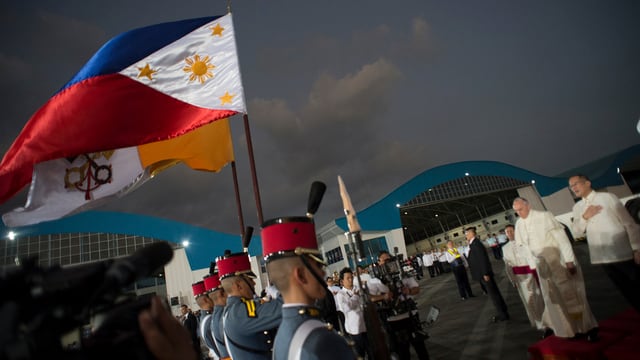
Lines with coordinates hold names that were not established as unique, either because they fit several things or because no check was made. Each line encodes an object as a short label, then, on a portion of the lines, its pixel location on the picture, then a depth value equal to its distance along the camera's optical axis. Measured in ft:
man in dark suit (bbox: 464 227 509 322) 21.31
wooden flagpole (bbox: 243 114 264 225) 12.45
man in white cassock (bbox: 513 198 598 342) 13.10
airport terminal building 72.59
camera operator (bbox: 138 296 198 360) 2.72
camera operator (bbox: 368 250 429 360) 14.70
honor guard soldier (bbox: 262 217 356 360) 5.40
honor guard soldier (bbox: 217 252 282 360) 9.21
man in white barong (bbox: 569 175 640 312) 12.28
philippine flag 13.84
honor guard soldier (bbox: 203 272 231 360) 13.79
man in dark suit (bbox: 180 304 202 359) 33.65
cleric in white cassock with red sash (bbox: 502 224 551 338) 17.35
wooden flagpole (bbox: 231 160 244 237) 15.37
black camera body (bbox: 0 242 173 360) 2.15
